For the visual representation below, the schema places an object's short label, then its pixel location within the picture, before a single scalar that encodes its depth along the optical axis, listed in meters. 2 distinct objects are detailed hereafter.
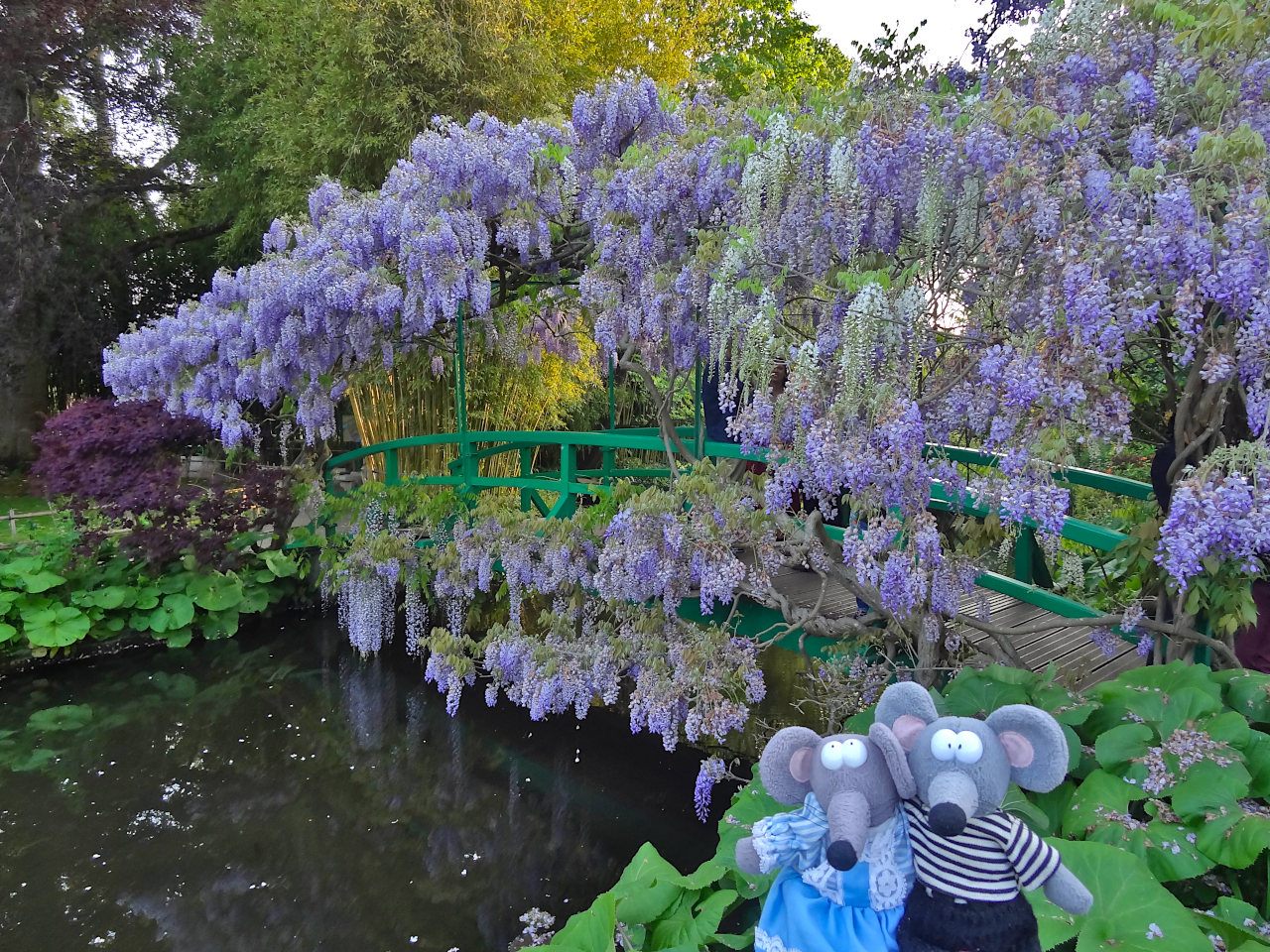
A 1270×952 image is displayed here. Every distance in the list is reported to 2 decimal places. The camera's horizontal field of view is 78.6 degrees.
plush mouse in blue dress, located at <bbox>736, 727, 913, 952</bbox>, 1.27
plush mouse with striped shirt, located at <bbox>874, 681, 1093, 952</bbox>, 1.24
